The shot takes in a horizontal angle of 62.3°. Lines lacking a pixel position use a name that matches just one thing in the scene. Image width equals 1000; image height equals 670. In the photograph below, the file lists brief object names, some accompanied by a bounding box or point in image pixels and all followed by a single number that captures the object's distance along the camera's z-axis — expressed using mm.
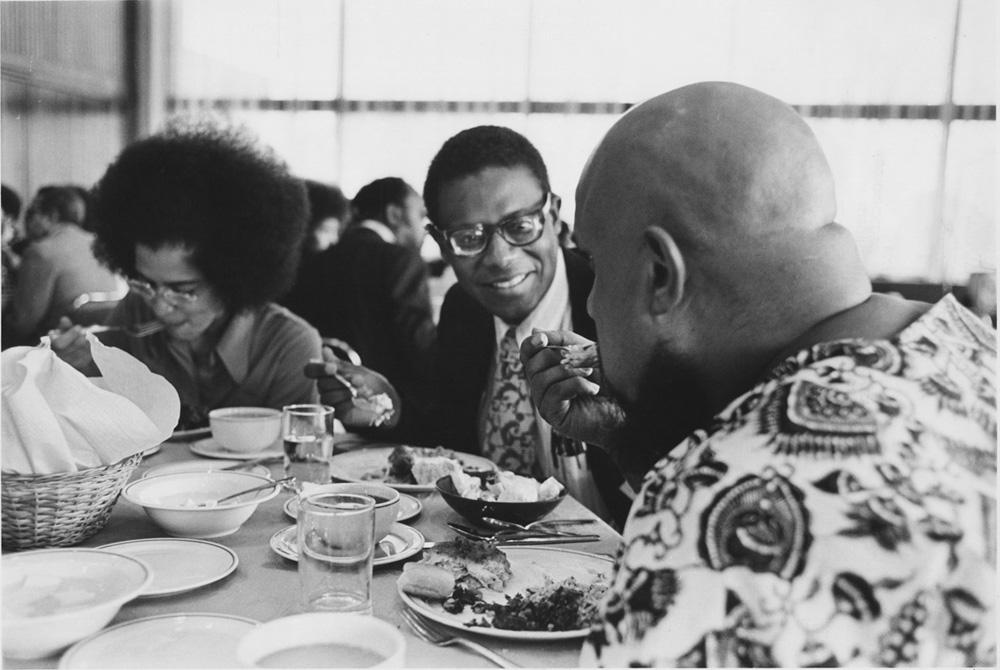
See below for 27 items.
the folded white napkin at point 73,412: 1185
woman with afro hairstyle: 2391
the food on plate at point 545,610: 1021
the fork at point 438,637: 964
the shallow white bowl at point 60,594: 898
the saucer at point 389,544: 1271
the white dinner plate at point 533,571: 1058
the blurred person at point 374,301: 4031
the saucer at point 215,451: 1945
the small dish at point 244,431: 1955
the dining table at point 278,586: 989
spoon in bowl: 1533
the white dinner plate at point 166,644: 911
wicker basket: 1194
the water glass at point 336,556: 1064
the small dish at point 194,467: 1694
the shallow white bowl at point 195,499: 1330
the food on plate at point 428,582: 1101
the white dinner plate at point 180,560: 1131
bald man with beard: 676
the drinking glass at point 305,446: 1634
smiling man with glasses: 2215
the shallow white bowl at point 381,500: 1310
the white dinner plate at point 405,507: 1500
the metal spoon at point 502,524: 1438
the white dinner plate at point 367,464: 1829
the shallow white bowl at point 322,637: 809
